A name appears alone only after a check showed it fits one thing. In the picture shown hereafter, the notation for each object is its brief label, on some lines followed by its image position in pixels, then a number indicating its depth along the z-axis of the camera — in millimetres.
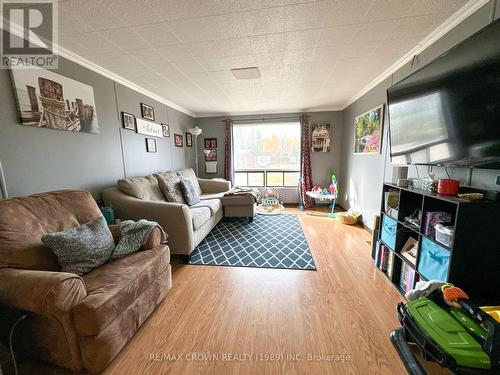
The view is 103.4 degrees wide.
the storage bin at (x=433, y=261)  1270
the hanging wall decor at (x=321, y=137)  4426
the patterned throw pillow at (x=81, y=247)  1273
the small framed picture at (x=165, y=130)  3590
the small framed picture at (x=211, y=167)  4945
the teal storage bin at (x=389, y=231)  1865
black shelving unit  1160
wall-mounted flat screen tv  1049
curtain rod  4484
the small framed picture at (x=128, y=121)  2637
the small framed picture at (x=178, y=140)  4032
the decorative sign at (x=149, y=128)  2947
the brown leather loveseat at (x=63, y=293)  1018
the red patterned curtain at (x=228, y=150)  4668
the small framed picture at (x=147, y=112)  3011
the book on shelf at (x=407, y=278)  1620
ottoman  3398
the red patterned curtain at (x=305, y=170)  4441
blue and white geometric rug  2248
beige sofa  2172
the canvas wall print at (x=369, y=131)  2705
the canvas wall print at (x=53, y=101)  1597
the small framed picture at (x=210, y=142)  4867
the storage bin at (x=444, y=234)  1227
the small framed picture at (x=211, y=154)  4906
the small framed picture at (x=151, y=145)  3135
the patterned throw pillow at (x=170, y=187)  2893
